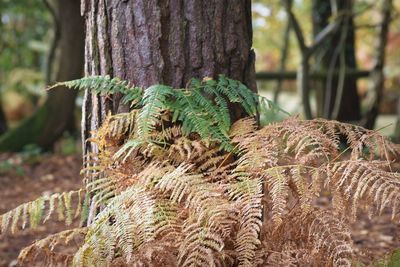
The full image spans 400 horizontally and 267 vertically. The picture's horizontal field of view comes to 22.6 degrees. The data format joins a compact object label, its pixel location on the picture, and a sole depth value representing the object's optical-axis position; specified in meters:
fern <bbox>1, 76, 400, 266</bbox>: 3.39
